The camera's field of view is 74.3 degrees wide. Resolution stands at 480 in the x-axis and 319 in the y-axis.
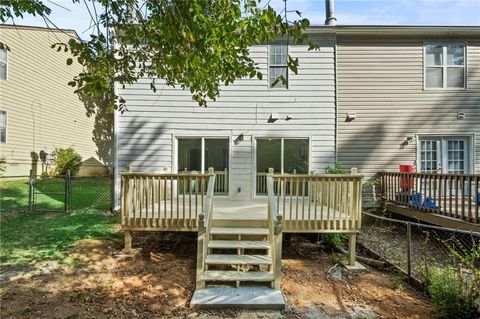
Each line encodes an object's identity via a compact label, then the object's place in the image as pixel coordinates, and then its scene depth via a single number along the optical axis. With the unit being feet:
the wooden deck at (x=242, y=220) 15.79
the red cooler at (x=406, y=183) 24.99
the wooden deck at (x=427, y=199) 18.98
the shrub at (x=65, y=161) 44.65
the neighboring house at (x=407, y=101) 29.27
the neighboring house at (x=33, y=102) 39.63
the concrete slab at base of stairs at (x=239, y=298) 13.17
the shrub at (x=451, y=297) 11.78
